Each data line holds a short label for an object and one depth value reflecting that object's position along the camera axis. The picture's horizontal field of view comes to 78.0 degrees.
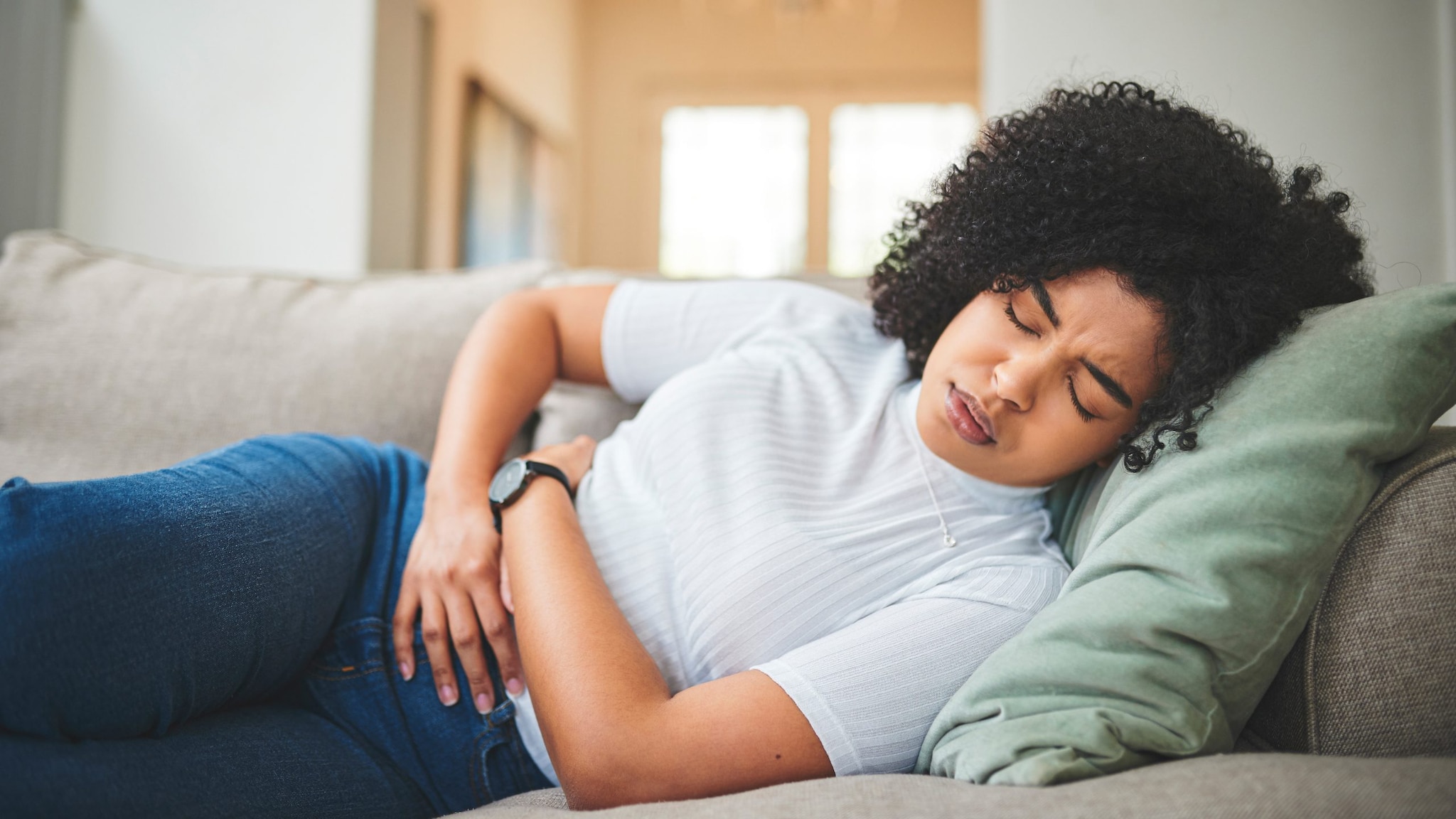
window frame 6.94
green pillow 0.71
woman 0.77
